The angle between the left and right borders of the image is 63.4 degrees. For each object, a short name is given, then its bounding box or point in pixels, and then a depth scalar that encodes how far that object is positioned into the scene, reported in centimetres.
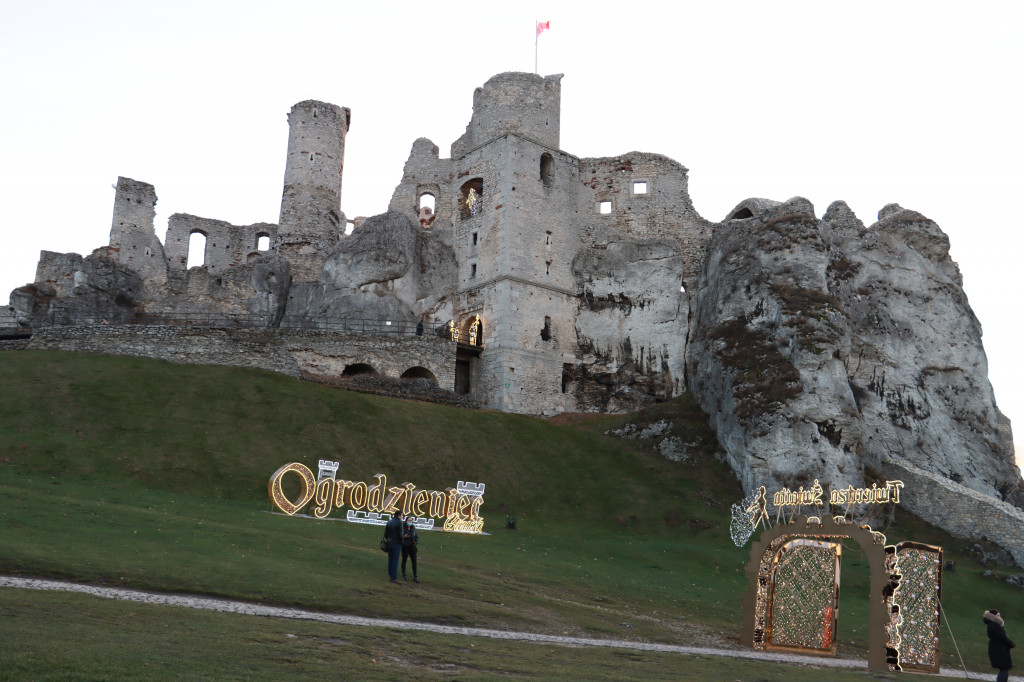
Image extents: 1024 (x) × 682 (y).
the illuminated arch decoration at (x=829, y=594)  1830
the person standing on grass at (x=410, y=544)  2080
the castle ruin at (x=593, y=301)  4288
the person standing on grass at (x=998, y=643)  1603
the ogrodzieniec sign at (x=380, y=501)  2959
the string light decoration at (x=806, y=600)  2033
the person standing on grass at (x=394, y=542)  2044
